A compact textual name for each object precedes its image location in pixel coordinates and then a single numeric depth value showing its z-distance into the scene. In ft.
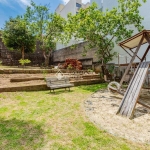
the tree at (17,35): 53.31
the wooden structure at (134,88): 15.02
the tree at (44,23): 57.93
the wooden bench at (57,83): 24.82
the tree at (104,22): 31.09
